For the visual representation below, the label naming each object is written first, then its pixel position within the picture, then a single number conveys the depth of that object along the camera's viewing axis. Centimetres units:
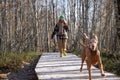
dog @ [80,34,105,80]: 792
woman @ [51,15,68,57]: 1571
